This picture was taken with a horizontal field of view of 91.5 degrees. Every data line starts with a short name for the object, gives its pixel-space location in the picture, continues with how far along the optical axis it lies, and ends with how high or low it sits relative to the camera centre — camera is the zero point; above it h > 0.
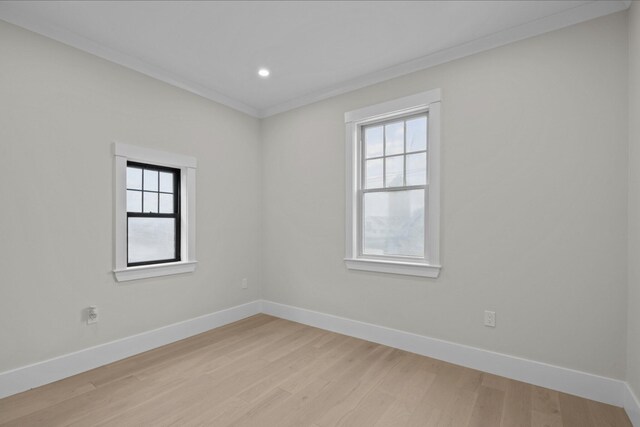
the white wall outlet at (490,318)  2.61 -0.88
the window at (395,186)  2.94 +0.27
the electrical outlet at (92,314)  2.68 -0.90
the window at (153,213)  2.90 -0.03
